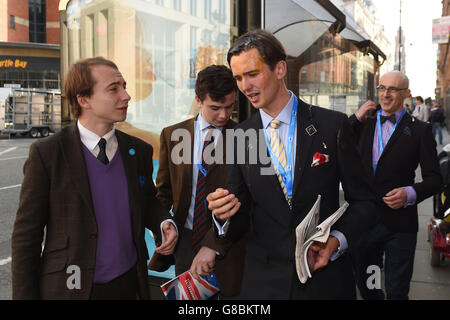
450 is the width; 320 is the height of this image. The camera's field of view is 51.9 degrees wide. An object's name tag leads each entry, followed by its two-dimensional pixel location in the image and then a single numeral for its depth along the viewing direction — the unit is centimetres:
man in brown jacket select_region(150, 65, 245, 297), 246
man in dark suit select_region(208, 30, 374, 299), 166
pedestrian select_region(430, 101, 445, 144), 1797
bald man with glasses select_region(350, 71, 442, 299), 298
